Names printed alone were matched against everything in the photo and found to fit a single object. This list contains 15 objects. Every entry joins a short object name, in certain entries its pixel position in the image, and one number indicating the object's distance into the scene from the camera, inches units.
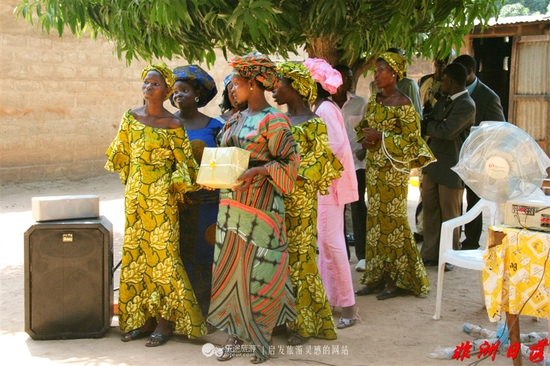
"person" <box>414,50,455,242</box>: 301.0
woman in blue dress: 202.1
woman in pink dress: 202.7
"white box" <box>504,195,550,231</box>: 153.2
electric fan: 163.0
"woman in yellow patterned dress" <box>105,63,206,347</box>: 185.0
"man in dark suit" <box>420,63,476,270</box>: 251.4
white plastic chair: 199.8
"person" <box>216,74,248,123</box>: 207.5
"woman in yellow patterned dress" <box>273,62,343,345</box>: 186.5
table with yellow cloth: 153.8
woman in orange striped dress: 169.5
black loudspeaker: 185.2
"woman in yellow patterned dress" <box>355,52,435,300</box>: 226.1
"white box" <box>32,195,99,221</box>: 186.2
